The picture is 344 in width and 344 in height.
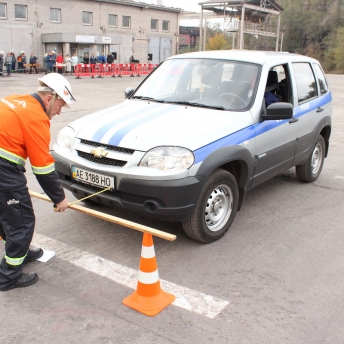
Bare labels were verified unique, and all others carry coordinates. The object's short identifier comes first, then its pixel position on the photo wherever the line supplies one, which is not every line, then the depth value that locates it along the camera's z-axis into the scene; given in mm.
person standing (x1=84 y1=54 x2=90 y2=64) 35719
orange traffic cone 3230
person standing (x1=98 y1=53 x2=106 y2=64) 33594
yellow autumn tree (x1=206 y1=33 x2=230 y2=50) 69069
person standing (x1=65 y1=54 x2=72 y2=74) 30750
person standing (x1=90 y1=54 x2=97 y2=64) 33331
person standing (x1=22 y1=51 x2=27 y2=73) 31789
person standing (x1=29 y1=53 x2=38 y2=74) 31680
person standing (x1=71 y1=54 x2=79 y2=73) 30625
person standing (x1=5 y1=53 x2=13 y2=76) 27844
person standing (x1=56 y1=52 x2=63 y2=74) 30453
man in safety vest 3123
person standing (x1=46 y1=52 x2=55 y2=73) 30206
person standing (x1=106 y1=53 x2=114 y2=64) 33438
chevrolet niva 3840
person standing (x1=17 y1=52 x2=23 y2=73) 31328
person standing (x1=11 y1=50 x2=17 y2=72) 30875
